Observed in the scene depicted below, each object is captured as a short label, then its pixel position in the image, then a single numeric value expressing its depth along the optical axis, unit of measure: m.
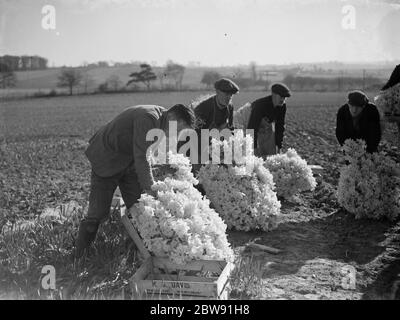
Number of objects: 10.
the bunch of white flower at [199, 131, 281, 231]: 6.92
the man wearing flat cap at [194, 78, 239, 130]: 7.49
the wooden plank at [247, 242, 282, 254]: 6.22
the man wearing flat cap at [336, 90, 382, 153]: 7.29
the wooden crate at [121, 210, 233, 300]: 4.32
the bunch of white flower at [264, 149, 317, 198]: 8.55
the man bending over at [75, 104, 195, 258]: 4.95
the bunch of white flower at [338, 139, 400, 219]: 7.50
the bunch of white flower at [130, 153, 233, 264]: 4.69
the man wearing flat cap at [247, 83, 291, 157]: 8.25
